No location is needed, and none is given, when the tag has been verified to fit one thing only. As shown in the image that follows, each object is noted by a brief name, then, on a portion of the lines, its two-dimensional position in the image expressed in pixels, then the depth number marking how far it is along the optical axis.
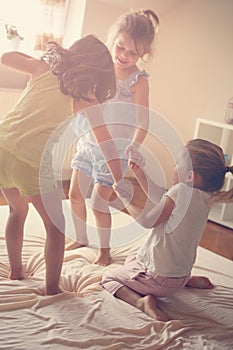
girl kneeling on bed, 1.47
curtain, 2.90
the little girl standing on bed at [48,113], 1.37
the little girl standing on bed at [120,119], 1.81
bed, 1.22
